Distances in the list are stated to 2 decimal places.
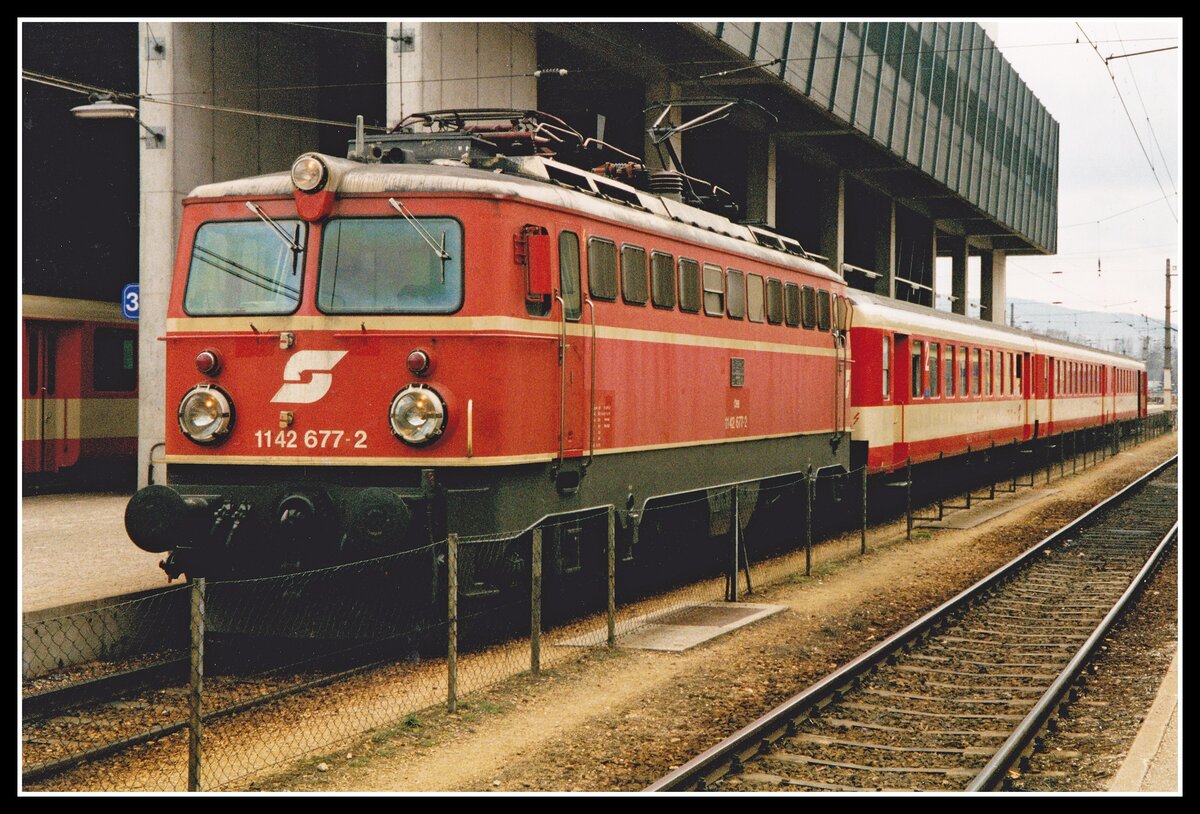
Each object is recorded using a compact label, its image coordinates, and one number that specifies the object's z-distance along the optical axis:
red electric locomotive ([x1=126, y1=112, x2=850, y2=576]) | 10.05
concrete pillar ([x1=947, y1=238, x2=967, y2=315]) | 50.28
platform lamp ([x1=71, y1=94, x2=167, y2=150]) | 15.37
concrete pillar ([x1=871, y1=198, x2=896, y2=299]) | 40.22
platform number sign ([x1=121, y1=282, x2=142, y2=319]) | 17.03
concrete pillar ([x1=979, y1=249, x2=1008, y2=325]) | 54.91
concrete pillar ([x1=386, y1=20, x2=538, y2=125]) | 18.25
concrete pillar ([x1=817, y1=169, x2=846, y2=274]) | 35.03
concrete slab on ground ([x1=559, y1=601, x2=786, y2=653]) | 11.30
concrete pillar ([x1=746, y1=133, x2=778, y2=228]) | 30.41
